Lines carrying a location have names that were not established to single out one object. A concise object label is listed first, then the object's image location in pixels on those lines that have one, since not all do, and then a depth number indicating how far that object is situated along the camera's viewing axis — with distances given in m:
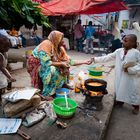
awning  9.18
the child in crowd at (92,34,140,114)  3.62
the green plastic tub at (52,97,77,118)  2.89
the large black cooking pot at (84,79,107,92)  3.26
